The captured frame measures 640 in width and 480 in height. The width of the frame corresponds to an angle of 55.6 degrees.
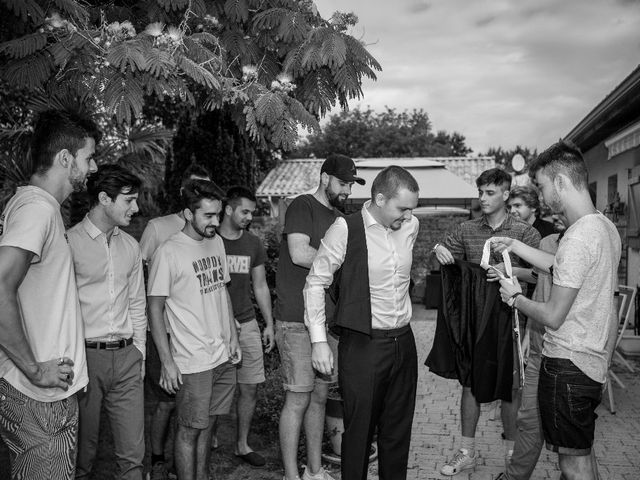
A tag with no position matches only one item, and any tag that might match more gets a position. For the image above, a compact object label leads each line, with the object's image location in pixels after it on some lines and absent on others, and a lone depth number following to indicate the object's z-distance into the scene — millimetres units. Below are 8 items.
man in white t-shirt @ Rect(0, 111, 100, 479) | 2506
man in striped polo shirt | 4629
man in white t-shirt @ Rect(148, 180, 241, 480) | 3861
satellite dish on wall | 14328
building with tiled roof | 12359
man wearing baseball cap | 4211
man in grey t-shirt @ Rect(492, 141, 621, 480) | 3033
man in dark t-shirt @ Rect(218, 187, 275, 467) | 4965
